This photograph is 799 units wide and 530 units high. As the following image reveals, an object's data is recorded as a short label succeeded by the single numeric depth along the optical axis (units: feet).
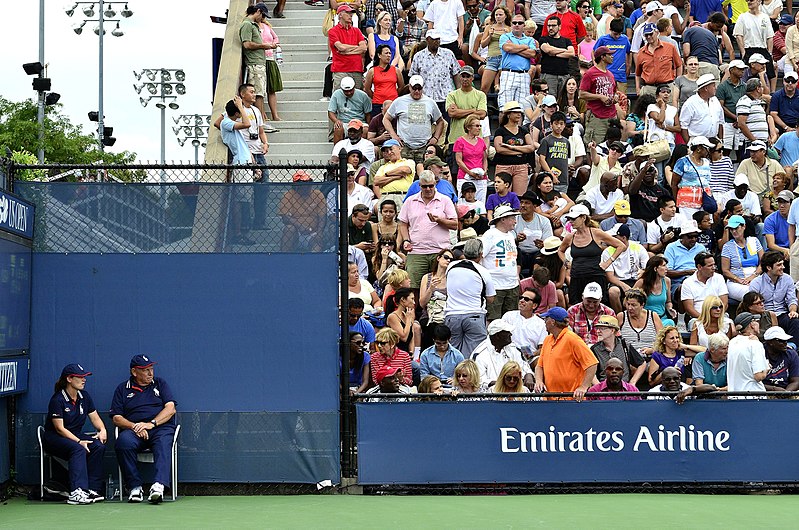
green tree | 150.20
